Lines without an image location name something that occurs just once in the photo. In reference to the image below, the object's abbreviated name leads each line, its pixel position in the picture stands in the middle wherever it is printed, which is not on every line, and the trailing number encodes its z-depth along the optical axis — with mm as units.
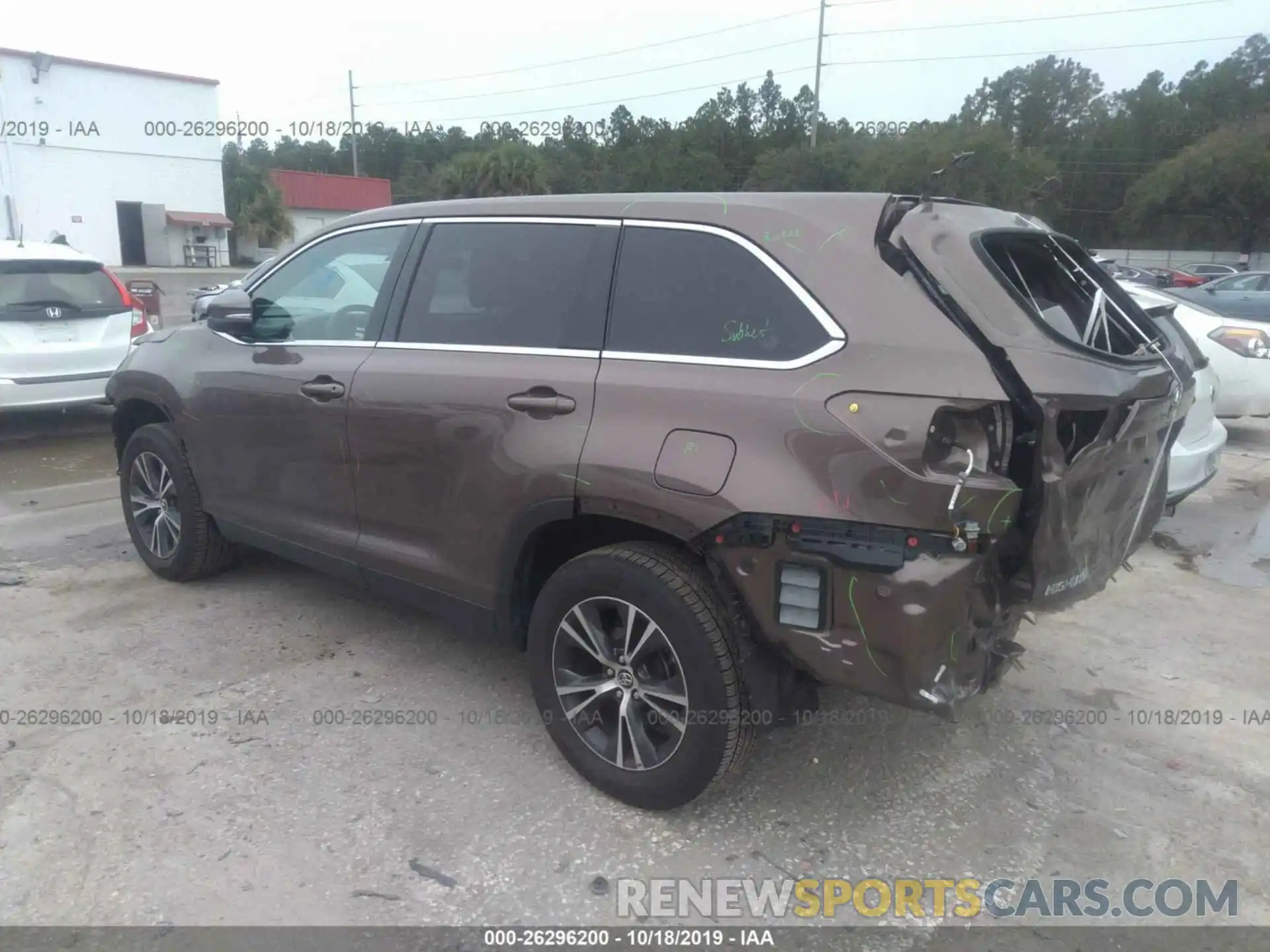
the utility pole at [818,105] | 41278
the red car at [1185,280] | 23841
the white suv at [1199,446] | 4977
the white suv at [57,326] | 7312
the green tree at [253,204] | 43875
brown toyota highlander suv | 2490
